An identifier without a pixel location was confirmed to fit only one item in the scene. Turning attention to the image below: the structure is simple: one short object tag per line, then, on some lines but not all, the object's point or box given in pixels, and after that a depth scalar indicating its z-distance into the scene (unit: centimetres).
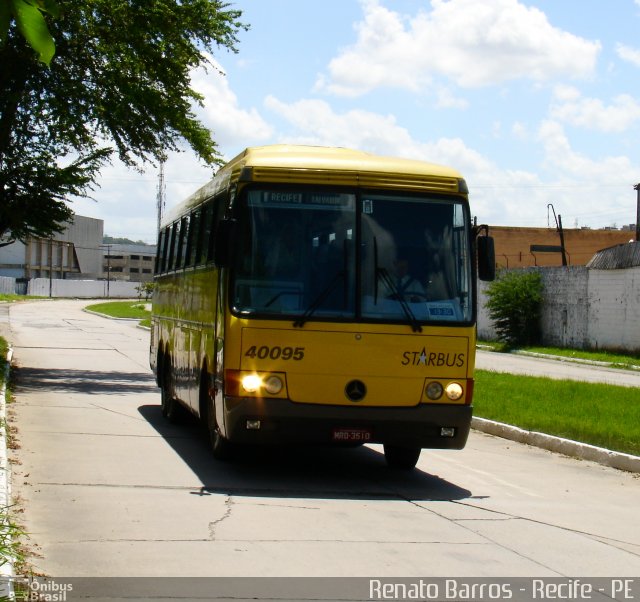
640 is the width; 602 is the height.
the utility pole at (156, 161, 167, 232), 10851
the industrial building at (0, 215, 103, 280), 13662
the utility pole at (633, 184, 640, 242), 5905
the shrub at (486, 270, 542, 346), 4484
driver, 1080
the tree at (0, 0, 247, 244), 2153
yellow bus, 1055
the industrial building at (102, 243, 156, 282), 19250
